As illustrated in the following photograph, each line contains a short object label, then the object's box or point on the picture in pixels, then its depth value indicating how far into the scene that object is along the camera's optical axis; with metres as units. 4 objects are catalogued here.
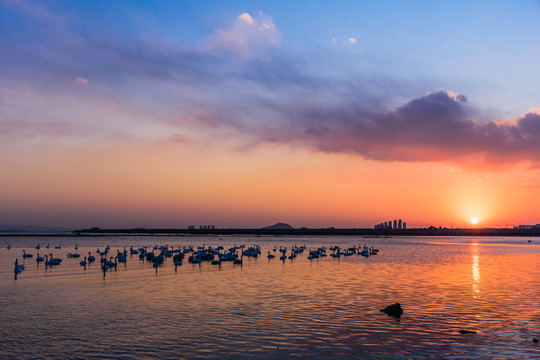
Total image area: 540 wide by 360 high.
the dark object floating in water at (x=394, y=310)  23.67
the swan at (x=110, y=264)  47.83
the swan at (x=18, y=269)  41.41
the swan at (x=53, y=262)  53.39
